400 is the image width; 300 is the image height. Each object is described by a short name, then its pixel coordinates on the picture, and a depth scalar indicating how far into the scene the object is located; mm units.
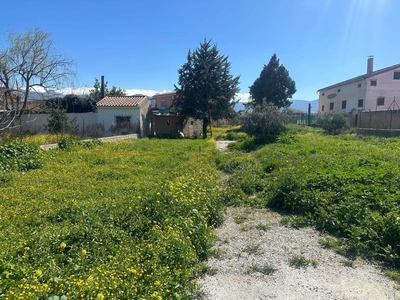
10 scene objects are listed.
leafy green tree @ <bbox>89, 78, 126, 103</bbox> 35575
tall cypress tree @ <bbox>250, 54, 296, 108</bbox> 37812
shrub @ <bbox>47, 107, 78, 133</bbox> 19242
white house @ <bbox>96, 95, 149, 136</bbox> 22500
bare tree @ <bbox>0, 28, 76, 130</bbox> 14477
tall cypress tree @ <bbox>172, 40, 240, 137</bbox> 24312
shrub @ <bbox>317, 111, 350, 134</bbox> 20344
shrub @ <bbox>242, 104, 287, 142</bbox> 15922
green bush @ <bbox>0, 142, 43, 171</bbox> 9156
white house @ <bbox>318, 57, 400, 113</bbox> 29516
